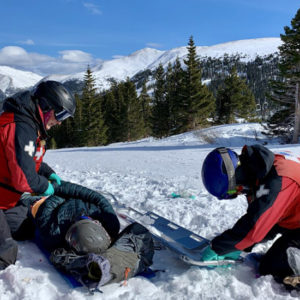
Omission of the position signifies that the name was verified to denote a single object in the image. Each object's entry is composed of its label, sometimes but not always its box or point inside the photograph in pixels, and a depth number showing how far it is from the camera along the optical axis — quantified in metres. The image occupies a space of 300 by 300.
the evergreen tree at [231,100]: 36.00
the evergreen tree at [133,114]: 39.06
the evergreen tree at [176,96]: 31.28
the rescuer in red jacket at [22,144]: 2.94
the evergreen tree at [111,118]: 41.75
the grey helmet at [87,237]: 2.87
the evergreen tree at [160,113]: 38.53
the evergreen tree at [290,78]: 15.91
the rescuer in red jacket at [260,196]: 2.52
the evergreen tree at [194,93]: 30.22
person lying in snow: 2.65
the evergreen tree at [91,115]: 38.25
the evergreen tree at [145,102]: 49.03
